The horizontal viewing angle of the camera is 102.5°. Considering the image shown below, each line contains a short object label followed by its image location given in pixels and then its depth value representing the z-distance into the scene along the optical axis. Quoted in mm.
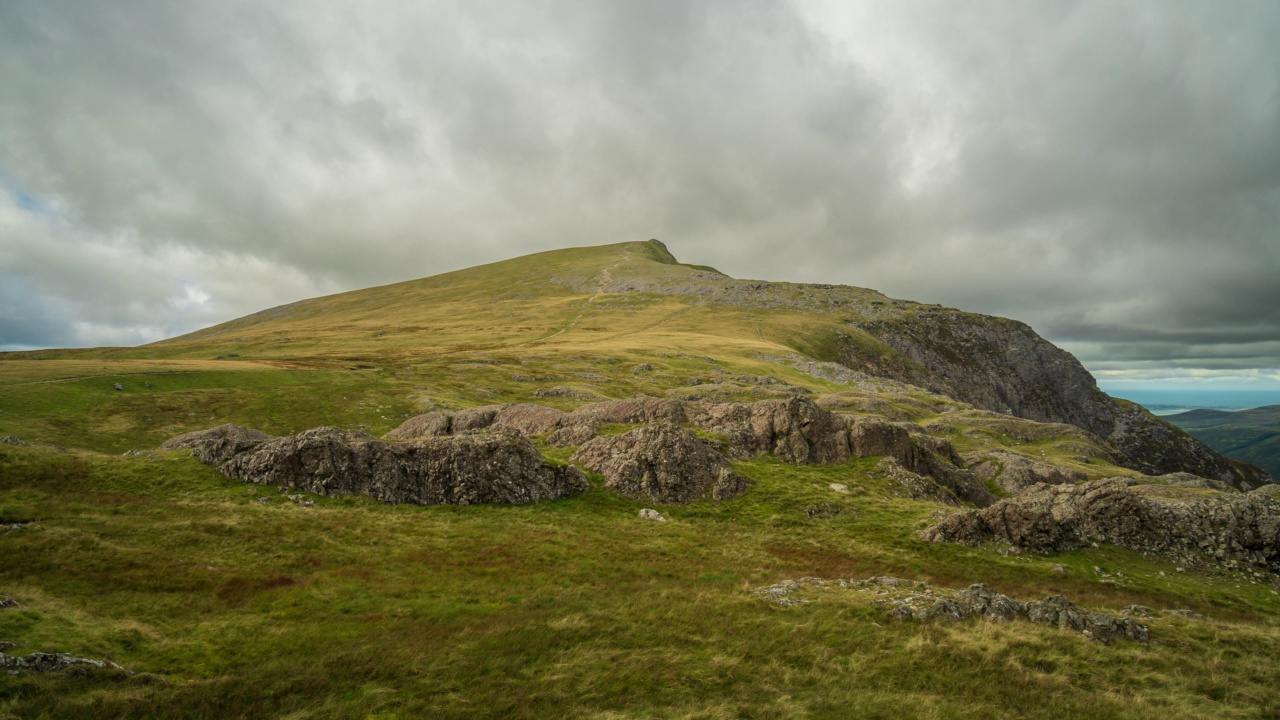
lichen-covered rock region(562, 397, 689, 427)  51469
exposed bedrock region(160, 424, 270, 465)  34531
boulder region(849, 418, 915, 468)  47531
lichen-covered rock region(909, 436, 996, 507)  49406
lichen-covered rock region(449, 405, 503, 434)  53125
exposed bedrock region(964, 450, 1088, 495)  58906
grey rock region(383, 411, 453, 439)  51719
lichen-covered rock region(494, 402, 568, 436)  52469
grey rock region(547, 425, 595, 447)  47312
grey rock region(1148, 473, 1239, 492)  59906
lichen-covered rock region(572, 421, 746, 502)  38188
